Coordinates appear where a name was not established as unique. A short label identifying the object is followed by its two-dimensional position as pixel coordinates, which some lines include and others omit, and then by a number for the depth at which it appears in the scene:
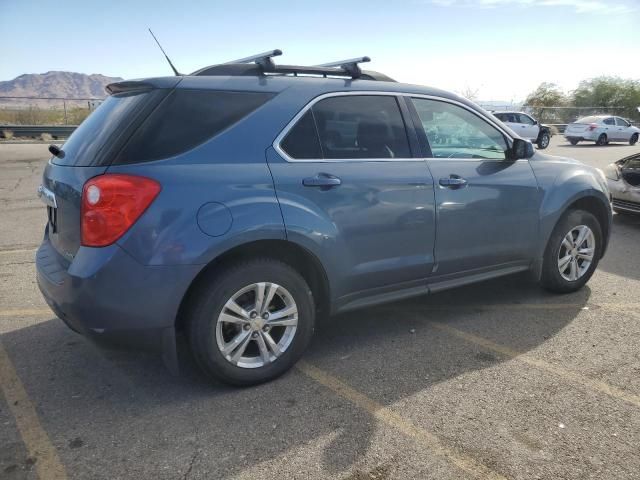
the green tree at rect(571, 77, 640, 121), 48.28
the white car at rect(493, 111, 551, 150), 25.12
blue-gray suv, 2.81
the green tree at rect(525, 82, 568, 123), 52.66
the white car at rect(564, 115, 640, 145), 26.47
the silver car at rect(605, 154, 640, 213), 7.84
